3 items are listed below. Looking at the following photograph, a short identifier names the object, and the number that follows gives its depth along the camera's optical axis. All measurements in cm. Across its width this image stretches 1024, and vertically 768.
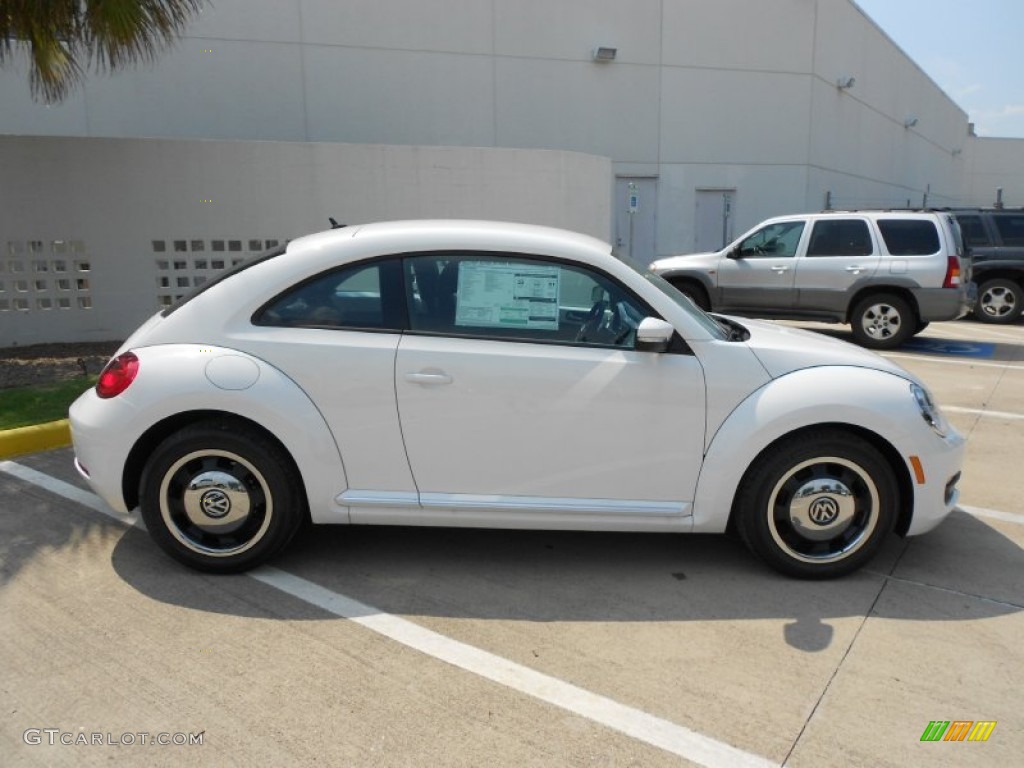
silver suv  1009
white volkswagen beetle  349
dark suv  1306
